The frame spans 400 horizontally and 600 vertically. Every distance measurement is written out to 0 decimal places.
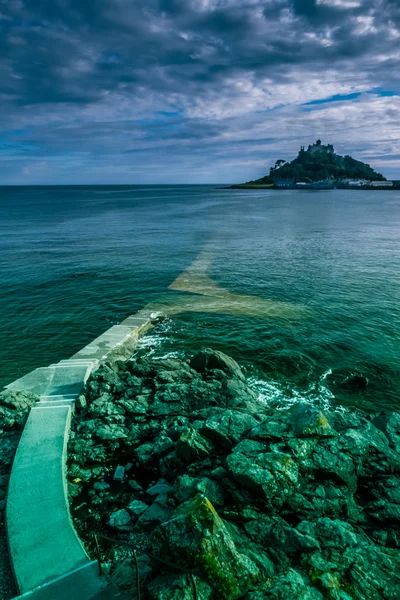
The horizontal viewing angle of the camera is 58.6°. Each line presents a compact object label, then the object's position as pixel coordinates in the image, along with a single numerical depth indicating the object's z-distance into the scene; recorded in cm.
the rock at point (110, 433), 1570
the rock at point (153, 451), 1434
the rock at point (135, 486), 1340
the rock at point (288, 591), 795
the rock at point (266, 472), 1141
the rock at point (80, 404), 1784
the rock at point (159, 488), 1295
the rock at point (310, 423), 1364
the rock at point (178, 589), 793
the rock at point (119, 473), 1384
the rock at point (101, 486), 1336
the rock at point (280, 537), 974
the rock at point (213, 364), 2262
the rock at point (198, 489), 1162
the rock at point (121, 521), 1159
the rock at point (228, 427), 1394
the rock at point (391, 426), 1516
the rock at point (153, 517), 1147
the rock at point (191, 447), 1341
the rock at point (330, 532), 996
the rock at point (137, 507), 1210
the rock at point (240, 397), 1779
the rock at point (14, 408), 1642
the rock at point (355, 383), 2286
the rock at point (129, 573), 893
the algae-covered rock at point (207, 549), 830
